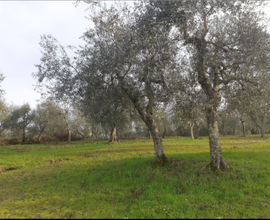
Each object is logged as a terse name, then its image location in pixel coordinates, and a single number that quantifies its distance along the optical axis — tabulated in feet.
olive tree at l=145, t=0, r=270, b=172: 33.81
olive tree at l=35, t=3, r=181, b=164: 35.24
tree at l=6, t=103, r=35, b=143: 179.93
